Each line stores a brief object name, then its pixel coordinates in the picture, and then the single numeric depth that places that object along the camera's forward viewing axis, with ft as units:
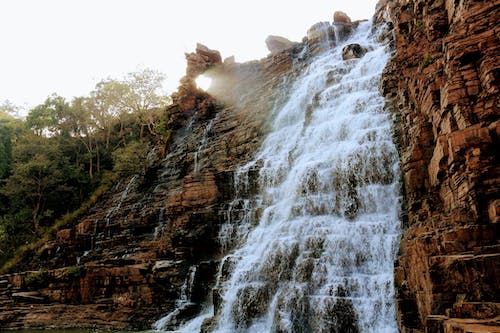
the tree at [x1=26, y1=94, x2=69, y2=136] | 144.46
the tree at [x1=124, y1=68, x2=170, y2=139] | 143.85
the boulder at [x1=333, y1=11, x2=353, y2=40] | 125.70
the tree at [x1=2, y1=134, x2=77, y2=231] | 121.29
